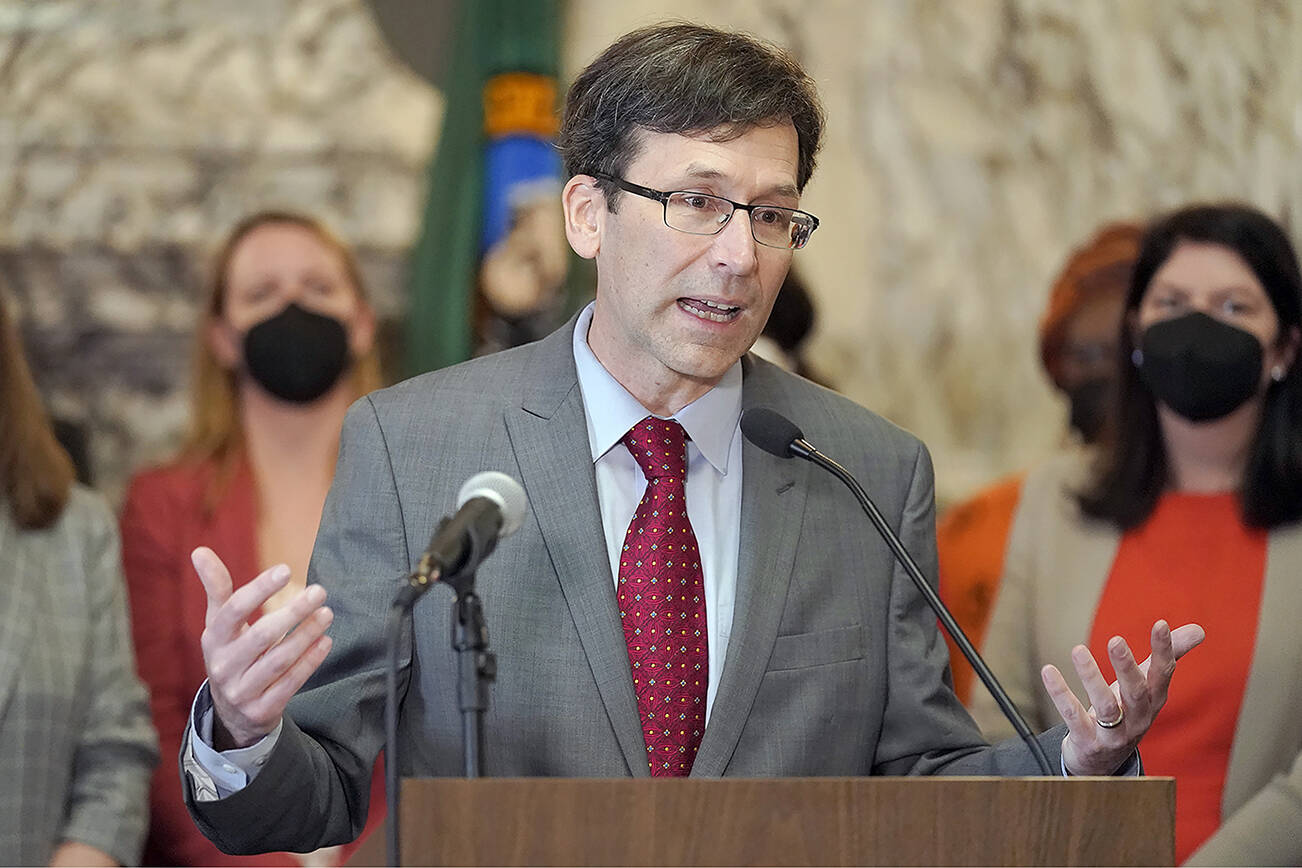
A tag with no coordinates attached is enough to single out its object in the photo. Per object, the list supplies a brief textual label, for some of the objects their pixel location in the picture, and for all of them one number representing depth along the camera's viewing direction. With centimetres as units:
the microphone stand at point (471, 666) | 301
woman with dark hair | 570
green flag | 829
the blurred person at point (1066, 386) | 707
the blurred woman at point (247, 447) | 673
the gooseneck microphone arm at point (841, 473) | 365
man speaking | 390
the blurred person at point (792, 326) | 764
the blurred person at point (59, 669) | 540
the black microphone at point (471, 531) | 286
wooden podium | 283
